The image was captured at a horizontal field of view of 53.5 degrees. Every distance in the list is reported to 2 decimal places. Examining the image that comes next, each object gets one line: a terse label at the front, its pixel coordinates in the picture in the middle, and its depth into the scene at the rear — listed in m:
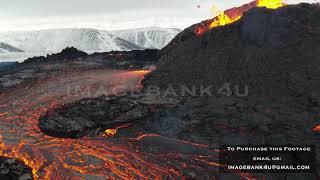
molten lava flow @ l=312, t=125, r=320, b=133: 14.23
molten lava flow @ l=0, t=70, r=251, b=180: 12.45
